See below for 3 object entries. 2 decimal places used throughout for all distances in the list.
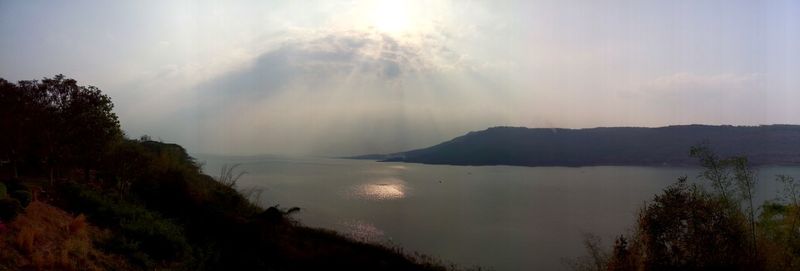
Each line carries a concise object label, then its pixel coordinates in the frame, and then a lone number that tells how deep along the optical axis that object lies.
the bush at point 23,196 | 15.23
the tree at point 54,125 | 19.84
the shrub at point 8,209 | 13.57
